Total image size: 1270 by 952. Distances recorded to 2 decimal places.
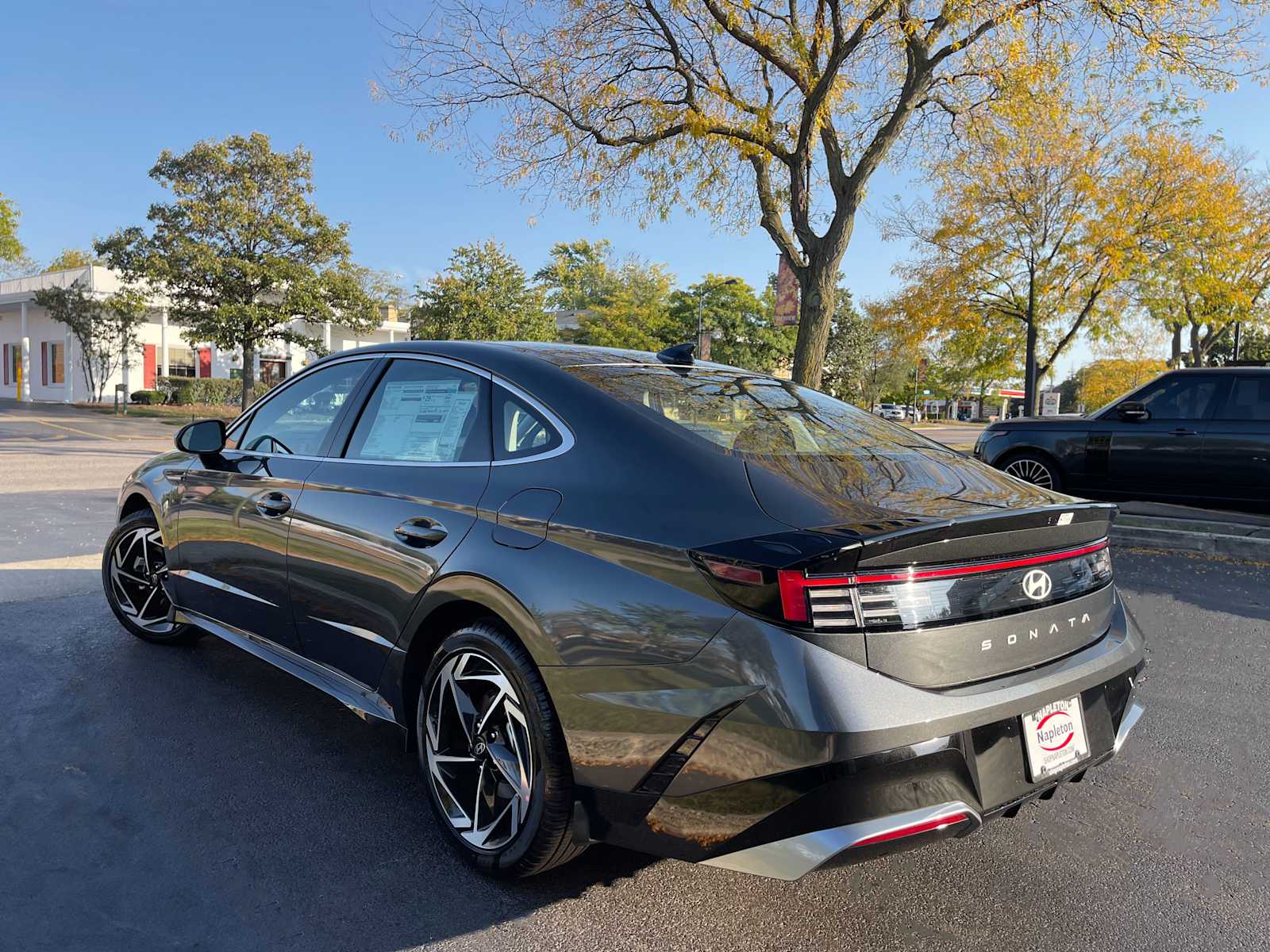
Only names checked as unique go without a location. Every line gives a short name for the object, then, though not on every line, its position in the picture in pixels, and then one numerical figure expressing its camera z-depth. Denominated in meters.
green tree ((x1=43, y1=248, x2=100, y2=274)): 68.56
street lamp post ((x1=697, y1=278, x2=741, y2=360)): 24.54
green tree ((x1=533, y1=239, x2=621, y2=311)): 73.12
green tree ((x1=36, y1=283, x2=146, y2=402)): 29.73
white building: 37.12
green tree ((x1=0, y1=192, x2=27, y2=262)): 48.59
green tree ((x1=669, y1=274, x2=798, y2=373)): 52.09
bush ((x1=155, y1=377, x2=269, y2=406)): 36.47
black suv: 8.70
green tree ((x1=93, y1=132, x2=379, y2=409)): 27.59
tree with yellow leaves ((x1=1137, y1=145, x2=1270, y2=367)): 18.98
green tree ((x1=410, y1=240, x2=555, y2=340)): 35.84
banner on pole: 13.98
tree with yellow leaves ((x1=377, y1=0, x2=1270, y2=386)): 12.48
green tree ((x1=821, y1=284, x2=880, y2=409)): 65.06
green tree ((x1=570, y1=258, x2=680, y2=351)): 47.03
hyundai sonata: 1.98
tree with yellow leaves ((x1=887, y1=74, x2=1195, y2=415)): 18.83
